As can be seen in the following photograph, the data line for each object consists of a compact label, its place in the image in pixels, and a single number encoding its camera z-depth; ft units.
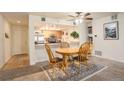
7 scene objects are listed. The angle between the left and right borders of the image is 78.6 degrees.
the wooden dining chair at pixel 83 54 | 6.97
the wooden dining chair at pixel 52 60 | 6.24
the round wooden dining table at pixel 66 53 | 6.63
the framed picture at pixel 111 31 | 10.06
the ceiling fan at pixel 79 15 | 8.17
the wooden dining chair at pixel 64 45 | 9.73
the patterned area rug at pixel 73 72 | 6.04
